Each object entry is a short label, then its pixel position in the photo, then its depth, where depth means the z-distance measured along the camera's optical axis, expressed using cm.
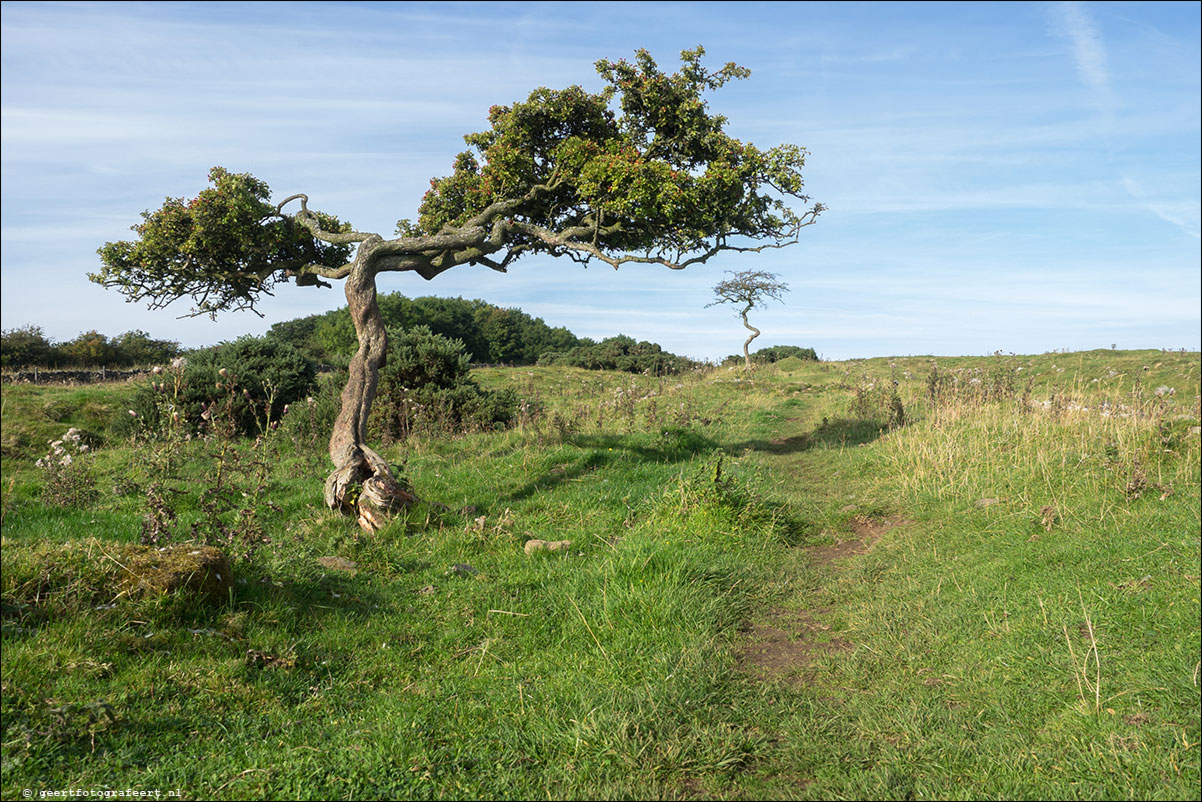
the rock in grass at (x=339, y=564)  658
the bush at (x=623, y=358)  3900
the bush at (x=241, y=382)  1558
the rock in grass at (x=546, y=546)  728
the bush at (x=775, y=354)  5169
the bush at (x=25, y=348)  3097
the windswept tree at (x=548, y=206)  1177
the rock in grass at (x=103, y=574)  446
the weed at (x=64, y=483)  888
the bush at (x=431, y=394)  1504
